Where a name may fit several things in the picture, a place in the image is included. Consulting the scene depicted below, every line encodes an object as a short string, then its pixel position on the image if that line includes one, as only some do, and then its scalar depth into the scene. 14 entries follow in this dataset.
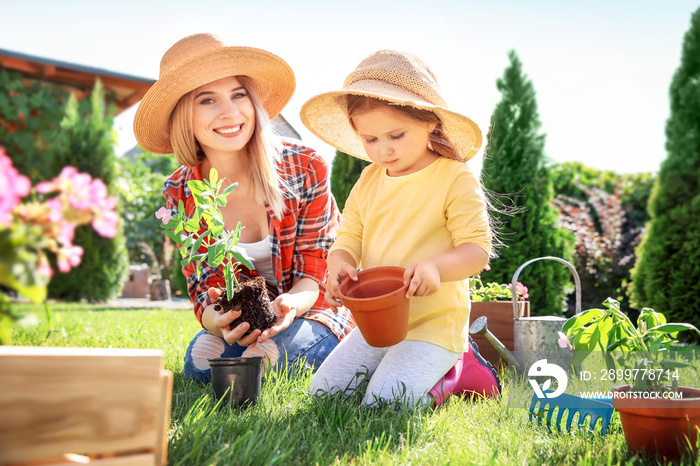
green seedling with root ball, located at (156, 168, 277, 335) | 2.05
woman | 2.58
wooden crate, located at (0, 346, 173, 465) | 0.88
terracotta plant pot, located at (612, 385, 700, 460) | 1.42
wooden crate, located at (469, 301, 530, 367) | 3.04
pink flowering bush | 0.79
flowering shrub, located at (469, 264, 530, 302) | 3.51
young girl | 2.03
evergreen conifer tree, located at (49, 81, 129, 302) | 9.59
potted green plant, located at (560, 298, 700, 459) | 1.43
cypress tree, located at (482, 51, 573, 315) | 5.26
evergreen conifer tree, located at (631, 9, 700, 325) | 5.52
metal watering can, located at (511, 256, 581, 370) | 2.48
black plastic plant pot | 1.96
